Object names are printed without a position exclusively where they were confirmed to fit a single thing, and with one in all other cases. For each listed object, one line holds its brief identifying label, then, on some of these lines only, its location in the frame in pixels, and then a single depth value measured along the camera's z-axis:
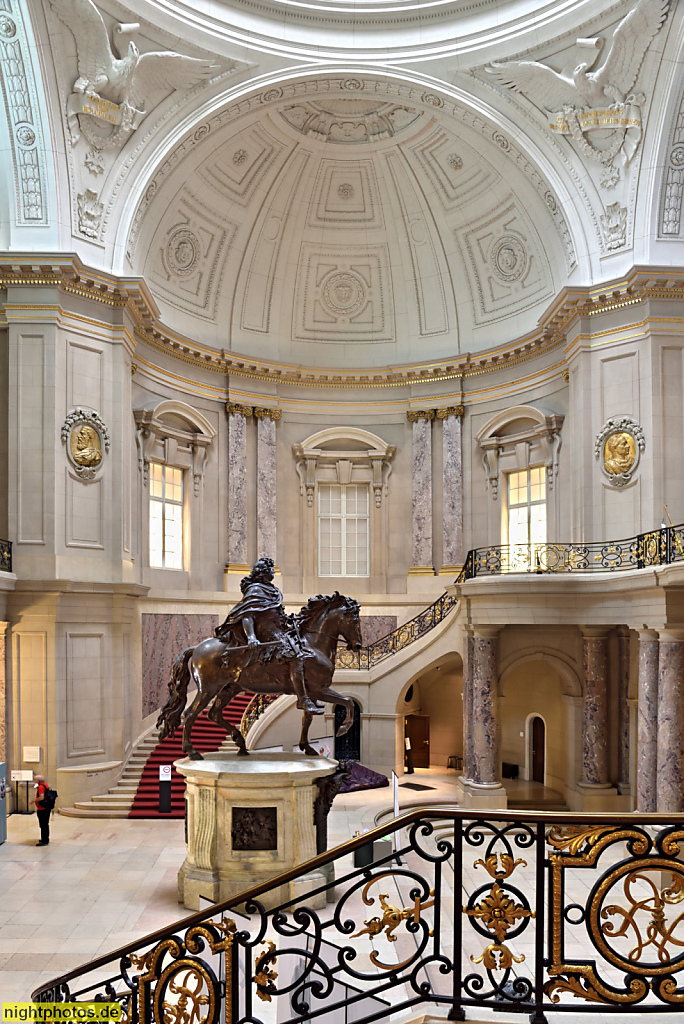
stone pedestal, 10.19
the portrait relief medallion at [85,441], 17.42
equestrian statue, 11.13
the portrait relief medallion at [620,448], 17.73
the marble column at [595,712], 16.41
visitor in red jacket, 13.77
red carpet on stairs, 16.33
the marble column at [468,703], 16.84
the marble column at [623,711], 16.52
